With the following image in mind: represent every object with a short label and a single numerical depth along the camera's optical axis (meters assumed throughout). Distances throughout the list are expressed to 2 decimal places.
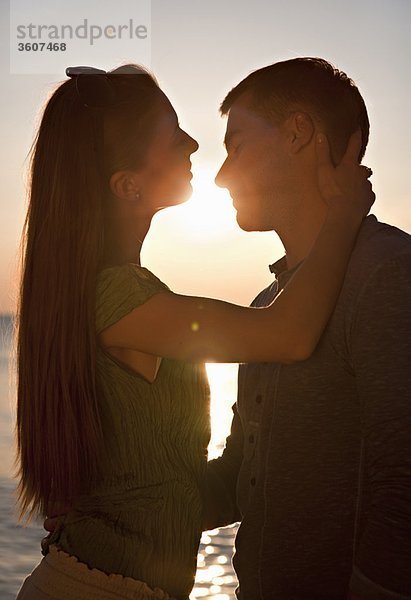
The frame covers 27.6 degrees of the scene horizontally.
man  2.51
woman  3.04
